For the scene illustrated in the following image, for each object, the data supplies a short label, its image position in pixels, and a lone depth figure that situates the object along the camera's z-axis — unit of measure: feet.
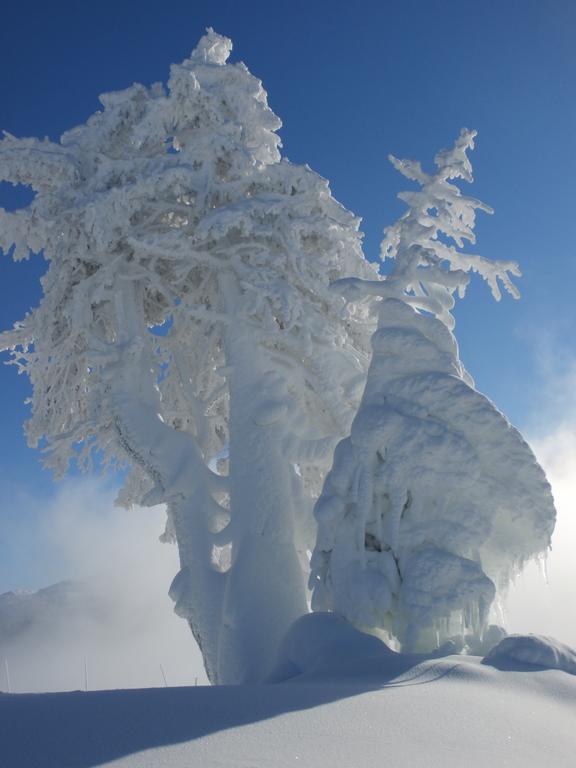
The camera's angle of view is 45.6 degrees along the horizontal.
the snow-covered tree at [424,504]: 23.63
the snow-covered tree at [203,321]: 31.50
